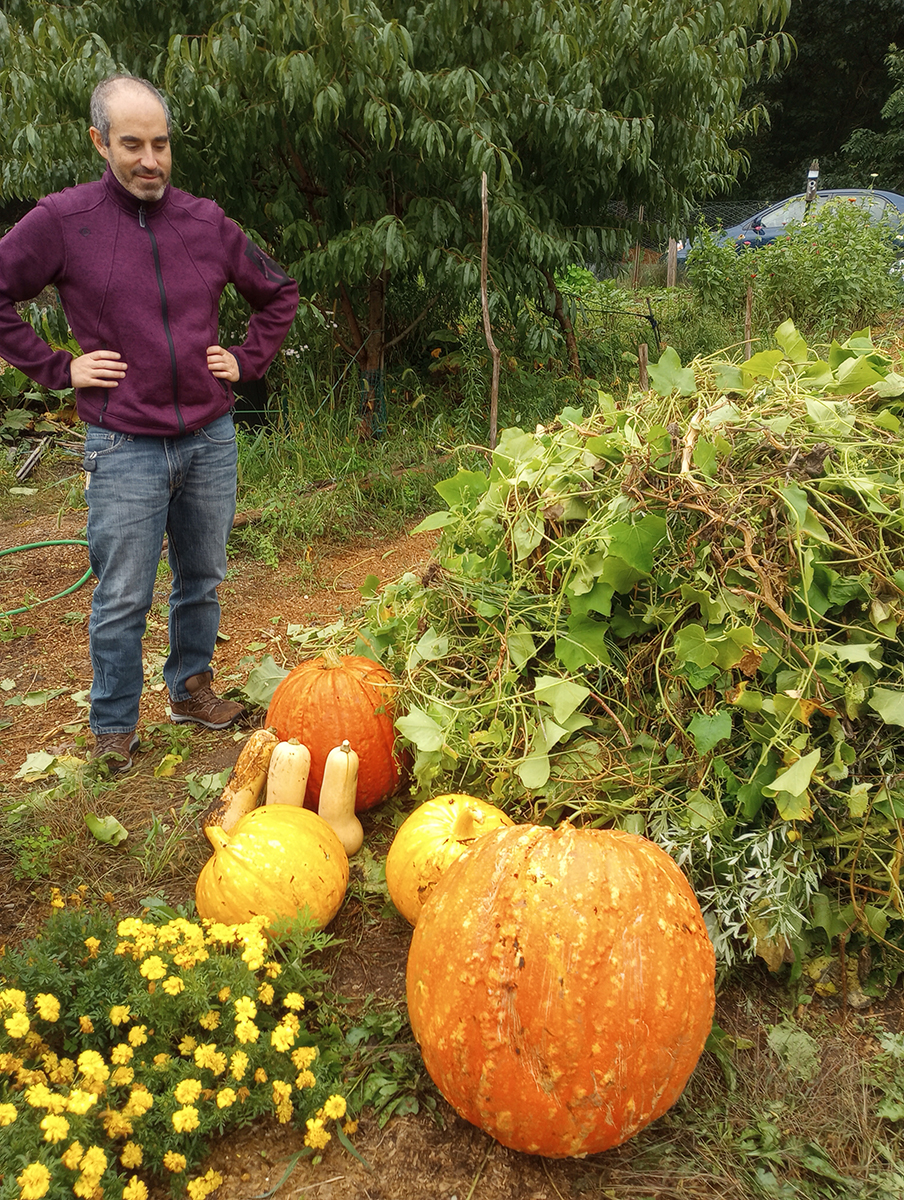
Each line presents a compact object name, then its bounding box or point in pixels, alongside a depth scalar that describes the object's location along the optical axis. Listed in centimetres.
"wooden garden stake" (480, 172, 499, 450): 336
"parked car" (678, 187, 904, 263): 1206
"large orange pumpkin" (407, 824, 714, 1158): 158
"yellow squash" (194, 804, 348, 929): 206
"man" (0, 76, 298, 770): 259
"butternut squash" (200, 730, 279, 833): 241
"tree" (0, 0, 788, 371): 477
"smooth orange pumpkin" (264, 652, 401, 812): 264
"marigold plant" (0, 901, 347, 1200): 146
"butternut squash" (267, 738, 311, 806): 245
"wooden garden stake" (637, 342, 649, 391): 342
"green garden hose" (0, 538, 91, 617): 451
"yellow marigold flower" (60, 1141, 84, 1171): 139
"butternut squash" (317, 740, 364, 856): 243
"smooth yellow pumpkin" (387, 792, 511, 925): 210
